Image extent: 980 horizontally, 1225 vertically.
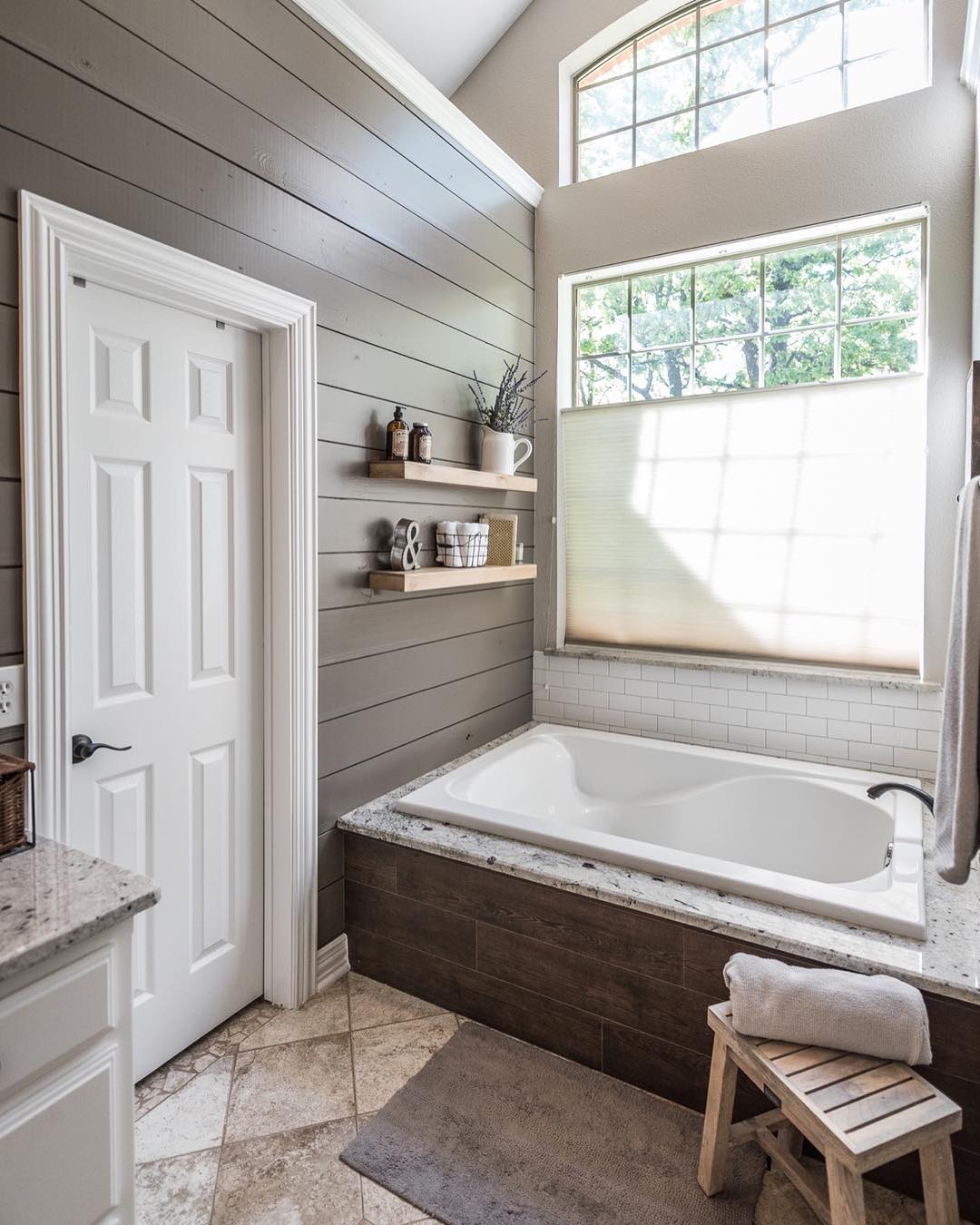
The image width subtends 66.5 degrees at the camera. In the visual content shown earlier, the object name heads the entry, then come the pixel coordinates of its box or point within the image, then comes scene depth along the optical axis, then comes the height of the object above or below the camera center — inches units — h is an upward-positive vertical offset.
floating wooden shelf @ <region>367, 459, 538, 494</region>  92.4 +13.1
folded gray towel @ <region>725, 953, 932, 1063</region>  53.6 -31.9
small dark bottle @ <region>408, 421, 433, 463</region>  96.4 +16.7
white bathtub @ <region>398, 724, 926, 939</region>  73.1 -30.7
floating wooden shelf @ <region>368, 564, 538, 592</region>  92.5 -0.7
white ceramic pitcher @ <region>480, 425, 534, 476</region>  114.3 +18.5
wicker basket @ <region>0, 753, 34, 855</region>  52.6 -16.6
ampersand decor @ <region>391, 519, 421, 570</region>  95.0 +3.4
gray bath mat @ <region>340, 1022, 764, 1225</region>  60.9 -51.3
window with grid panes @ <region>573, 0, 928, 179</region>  109.2 +79.1
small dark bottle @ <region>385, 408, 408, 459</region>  94.2 +17.1
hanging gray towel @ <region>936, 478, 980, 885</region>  55.4 -11.0
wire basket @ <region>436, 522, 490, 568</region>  104.7 +4.1
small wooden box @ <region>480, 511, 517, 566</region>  118.5 +5.2
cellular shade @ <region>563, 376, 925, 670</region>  108.0 +7.9
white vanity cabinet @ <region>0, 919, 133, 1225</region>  41.0 -30.1
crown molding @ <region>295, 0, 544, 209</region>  85.3 +64.1
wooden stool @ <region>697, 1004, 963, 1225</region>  47.7 -35.6
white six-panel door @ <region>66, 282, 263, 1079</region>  68.2 -6.3
